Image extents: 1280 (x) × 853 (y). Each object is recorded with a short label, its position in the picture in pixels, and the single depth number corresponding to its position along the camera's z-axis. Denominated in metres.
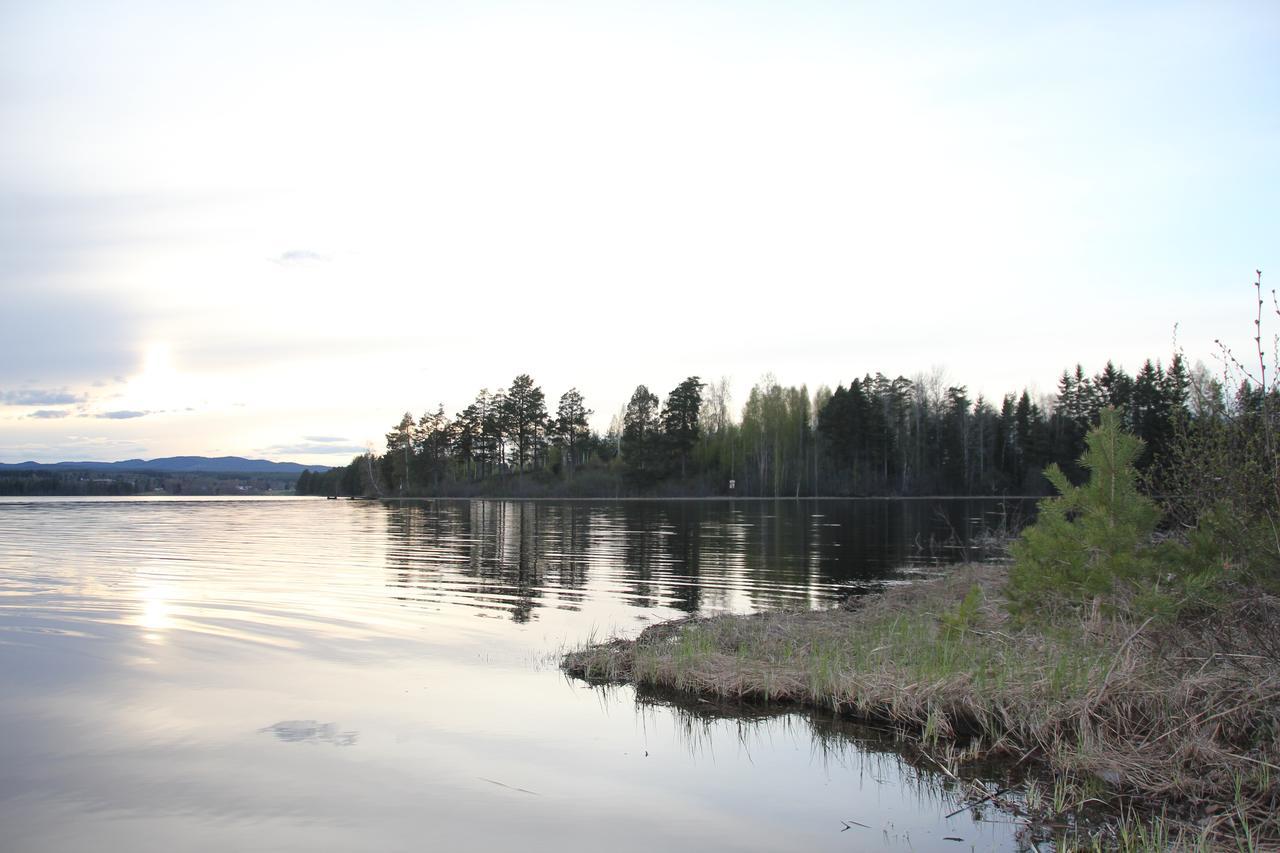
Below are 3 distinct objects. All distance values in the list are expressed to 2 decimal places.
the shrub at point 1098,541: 9.80
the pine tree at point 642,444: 98.12
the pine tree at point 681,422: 99.56
